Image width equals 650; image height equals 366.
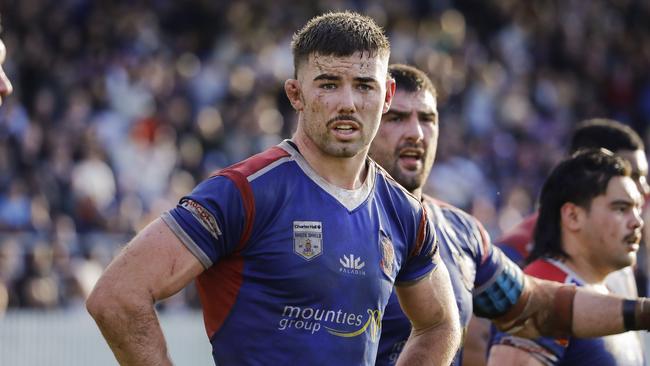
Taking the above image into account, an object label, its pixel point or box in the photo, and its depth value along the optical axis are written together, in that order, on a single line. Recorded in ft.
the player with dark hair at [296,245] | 29.14
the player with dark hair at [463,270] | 39.93
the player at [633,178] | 50.42
